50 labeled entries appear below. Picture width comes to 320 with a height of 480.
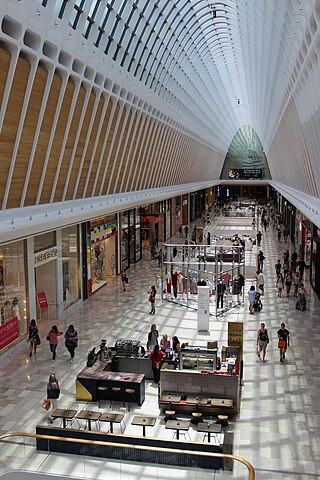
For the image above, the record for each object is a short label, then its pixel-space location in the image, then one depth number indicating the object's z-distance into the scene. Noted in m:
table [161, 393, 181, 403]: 13.16
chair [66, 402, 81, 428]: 12.24
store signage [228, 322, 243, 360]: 16.45
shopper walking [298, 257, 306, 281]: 28.14
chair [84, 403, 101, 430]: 13.28
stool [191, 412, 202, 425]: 12.56
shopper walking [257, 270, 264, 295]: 25.98
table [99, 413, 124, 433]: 11.75
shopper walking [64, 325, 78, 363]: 16.61
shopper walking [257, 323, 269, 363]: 16.33
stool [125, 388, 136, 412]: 13.46
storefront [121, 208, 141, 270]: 32.97
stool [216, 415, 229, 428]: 12.16
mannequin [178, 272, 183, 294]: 26.69
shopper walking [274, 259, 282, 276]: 26.54
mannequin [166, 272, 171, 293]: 26.24
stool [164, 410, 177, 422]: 12.54
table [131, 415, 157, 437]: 11.51
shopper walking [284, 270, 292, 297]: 25.53
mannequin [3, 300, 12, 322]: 17.39
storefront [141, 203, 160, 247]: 42.37
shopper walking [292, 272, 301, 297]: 25.44
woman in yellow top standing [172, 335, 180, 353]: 16.05
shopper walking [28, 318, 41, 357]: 17.02
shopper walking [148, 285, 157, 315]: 22.53
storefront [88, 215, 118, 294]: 26.35
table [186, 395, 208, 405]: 13.12
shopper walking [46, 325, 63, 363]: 16.36
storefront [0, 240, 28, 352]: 17.31
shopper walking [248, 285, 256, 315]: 22.62
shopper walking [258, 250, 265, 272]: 30.97
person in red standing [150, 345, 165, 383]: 15.08
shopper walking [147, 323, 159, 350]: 16.88
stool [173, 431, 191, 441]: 11.85
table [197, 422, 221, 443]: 11.30
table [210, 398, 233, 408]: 12.88
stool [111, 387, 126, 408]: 13.55
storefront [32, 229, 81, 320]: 19.77
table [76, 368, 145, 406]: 13.51
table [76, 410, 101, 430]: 11.79
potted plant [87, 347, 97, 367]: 15.16
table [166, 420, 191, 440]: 11.47
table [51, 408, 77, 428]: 11.91
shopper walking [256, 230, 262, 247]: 41.40
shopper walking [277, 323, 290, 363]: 16.23
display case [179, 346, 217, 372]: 14.88
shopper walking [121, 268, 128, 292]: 26.59
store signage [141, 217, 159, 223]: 42.24
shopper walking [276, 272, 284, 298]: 25.53
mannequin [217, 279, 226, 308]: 23.33
